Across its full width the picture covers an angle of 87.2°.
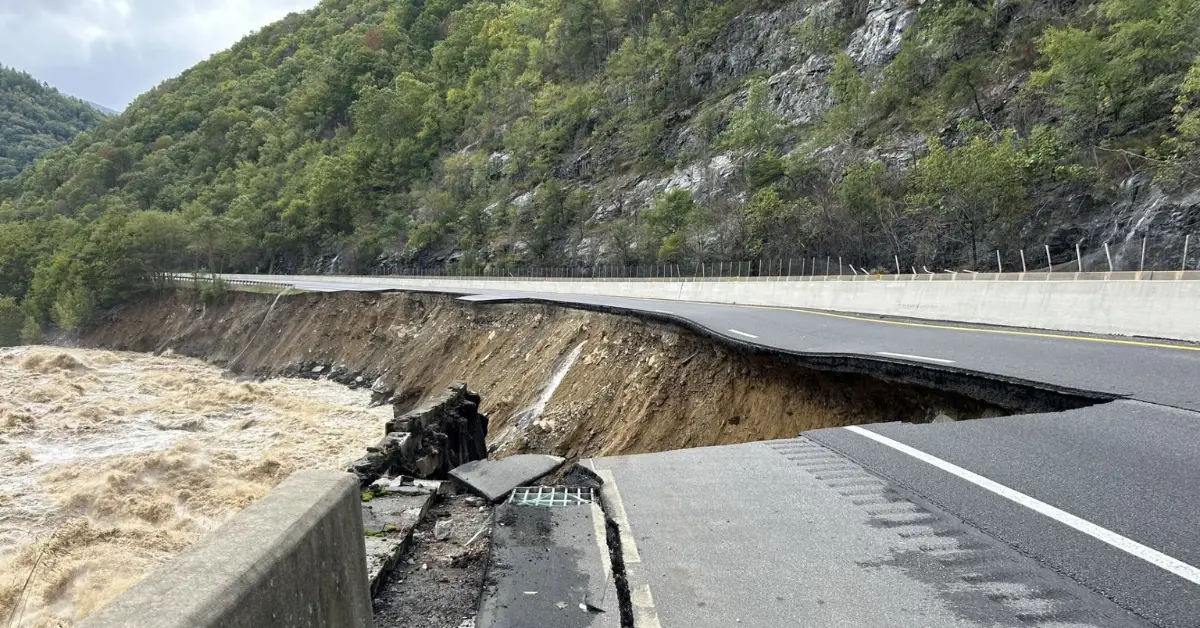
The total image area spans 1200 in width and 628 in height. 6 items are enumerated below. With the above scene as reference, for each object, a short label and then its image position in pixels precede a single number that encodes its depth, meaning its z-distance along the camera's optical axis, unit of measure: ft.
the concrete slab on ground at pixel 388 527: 13.76
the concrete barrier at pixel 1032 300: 33.86
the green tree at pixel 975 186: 96.68
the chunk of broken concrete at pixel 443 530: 16.10
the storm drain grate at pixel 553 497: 16.87
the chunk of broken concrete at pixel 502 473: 18.92
